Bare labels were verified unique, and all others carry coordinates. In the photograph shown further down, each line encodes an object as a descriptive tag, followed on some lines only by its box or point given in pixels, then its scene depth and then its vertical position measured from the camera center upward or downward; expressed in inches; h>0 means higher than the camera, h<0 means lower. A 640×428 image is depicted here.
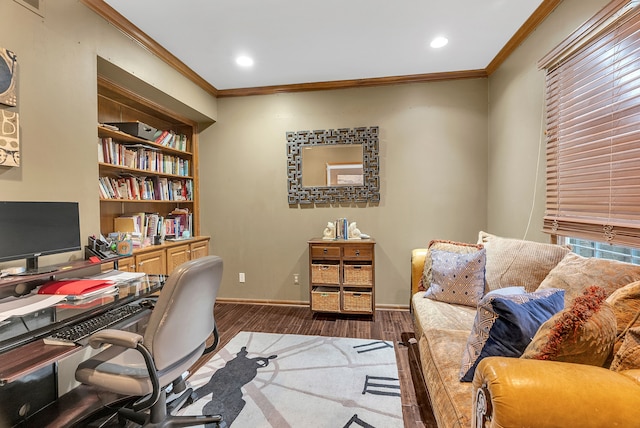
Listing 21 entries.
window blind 57.3 +16.0
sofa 29.0 -18.9
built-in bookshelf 100.8 +19.1
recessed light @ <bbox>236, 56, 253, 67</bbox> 111.5 +58.3
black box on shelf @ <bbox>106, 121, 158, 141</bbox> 105.3 +29.7
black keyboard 44.4 -21.2
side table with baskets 119.6 -29.3
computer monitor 58.0 -4.9
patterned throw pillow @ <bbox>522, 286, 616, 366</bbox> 33.9 -15.9
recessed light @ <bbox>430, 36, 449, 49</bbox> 98.9 +58.1
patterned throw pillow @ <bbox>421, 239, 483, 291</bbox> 94.7 -14.7
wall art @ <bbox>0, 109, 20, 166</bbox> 59.6 +14.9
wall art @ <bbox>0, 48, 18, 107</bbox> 59.4 +27.9
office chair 46.2 -24.1
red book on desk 61.1 -17.5
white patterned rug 65.7 -48.5
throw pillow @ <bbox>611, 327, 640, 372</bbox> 34.2 -18.3
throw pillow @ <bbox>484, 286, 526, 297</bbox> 50.3 -16.8
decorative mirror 132.4 +19.1
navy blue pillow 41.3 -17.8
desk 39.0 -20.4
